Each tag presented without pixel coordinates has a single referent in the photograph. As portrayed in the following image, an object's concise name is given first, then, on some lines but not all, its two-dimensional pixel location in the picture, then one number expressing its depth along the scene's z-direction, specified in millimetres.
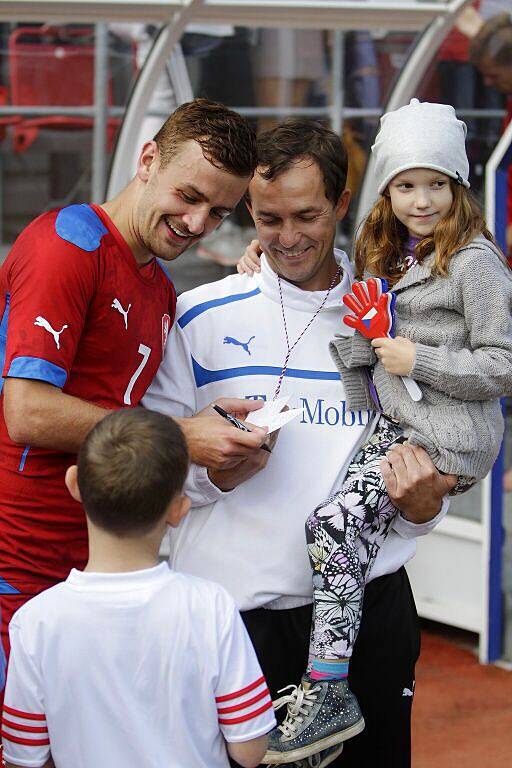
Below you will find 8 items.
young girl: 5449
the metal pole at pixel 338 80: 13649
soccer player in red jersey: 4898
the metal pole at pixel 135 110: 12297
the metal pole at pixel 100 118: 12875
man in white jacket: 5621
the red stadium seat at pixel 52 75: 12836
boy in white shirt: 4187
